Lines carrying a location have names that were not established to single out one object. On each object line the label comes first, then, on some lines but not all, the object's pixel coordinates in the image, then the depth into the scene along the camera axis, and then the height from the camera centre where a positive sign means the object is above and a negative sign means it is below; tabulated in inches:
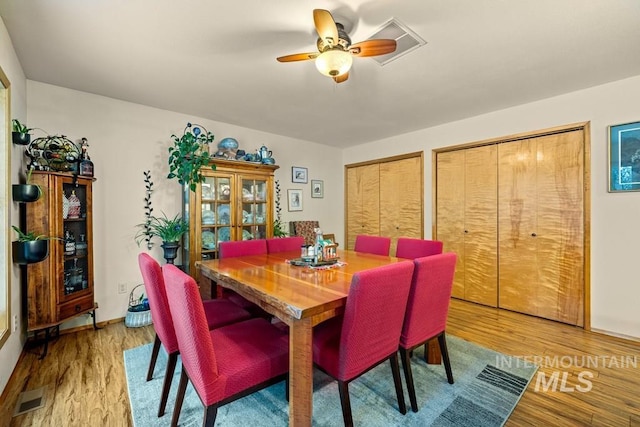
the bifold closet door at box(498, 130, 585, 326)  112.3 -7.5
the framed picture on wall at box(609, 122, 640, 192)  98.0 +18.3
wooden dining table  50.3 -17.0
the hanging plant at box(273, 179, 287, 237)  163.3 -3.8
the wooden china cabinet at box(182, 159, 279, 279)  124.0 +1.6
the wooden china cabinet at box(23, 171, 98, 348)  87.7 -14.2
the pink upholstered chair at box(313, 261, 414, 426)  51.8 -23.8
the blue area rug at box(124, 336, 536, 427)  62.4 -46.8
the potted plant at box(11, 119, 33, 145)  78.2 +22.1
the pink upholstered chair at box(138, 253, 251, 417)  60.1 -22.7
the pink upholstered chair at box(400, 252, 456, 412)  63.4 -22.4
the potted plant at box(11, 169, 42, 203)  77.2 +5.7
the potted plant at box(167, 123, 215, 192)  118.4 +21.6
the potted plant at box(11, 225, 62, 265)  76.2 -9.9
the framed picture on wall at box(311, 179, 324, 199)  192.1 +15.2
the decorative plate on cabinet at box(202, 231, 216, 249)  127.9 -13.2
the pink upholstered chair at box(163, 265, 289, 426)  46.3 -28.0
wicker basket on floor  112.5 -40.9
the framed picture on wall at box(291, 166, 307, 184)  181.2 +23.8
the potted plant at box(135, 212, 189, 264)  117.4 -8.4
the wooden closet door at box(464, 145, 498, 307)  134.5 -8.1
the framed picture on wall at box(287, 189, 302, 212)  178.9 +7.5
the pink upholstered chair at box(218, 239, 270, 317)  89.8 -15.2
